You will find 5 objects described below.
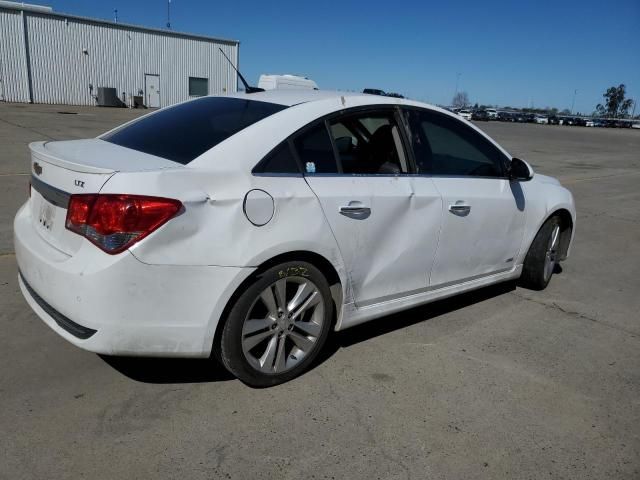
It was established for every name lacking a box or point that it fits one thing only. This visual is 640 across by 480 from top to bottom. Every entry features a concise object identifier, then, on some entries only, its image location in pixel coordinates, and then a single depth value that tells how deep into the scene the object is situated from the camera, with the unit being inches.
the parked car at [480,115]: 2515.5
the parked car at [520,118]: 2956.2
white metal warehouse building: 1218.0
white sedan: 98.8
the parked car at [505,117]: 2869.1
